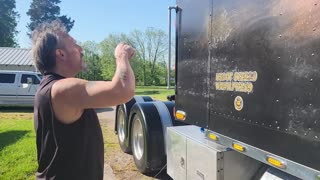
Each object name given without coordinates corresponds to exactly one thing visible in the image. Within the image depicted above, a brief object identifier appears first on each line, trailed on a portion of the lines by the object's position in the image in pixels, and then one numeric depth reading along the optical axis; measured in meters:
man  1.31
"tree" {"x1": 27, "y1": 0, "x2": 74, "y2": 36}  41.81
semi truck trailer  1.45
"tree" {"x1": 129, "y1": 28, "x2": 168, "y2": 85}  44.95
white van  11.48
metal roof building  17.62
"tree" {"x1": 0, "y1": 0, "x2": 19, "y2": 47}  36.81
